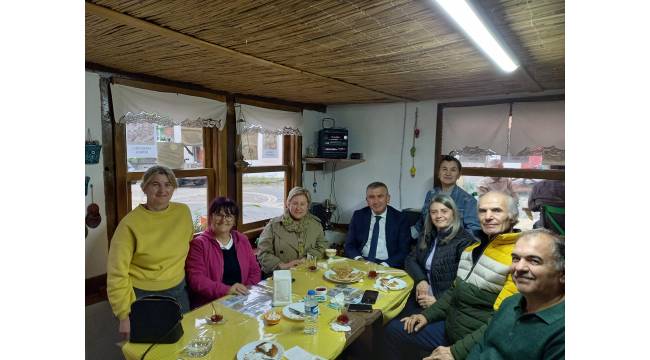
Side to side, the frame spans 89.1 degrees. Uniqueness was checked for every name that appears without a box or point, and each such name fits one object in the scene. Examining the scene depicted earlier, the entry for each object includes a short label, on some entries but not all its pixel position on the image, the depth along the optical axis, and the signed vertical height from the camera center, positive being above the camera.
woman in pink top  2.12 -0.55
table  1.35 -0.71
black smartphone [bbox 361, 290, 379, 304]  1.88 -0.70
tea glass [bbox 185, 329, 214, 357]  1.32 -0.70
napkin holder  1.79 -0.61
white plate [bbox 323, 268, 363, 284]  2.16 -0.68
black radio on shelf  4.21 +0.44
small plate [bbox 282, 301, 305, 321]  1.62 -0.68
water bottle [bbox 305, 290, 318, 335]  1.54 -0.70
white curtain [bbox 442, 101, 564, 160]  3.17 +0.49
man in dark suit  2.90 -0.51
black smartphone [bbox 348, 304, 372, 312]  1.76 -0.71
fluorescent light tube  1.11 +0.62
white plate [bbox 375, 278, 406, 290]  2.10 -0.70
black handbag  1.37 -0.60
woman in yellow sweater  1.83 -0.43
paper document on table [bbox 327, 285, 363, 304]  1.90 -0.71
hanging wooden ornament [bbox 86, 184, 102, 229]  2.39 -0.27
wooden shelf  4.24 +0.18
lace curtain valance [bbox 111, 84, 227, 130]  2.47 +0.58
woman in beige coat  2.66 -0.48
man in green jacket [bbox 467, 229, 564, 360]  1.12 -0.45
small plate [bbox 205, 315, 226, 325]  1.57 -0.70
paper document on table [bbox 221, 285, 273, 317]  1.73 -0.70
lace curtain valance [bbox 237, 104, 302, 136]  3.44 +0.63
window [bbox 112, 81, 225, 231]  2.54 +0.30
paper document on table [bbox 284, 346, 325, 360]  1.33 -0.73
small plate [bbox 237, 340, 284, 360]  1.29 -0.70
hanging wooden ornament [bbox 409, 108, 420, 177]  3.91 +0.37
